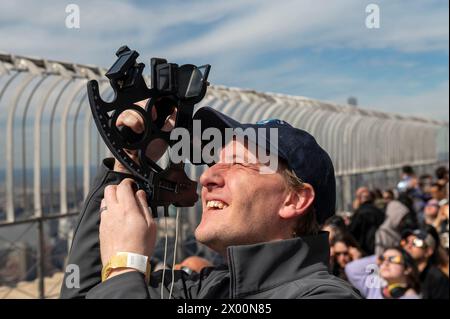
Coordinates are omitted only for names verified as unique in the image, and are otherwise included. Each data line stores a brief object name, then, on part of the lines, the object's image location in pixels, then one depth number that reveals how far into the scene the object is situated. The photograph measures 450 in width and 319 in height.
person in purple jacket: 4.00
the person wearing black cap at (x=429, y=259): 4.34
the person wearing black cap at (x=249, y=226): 1.33
